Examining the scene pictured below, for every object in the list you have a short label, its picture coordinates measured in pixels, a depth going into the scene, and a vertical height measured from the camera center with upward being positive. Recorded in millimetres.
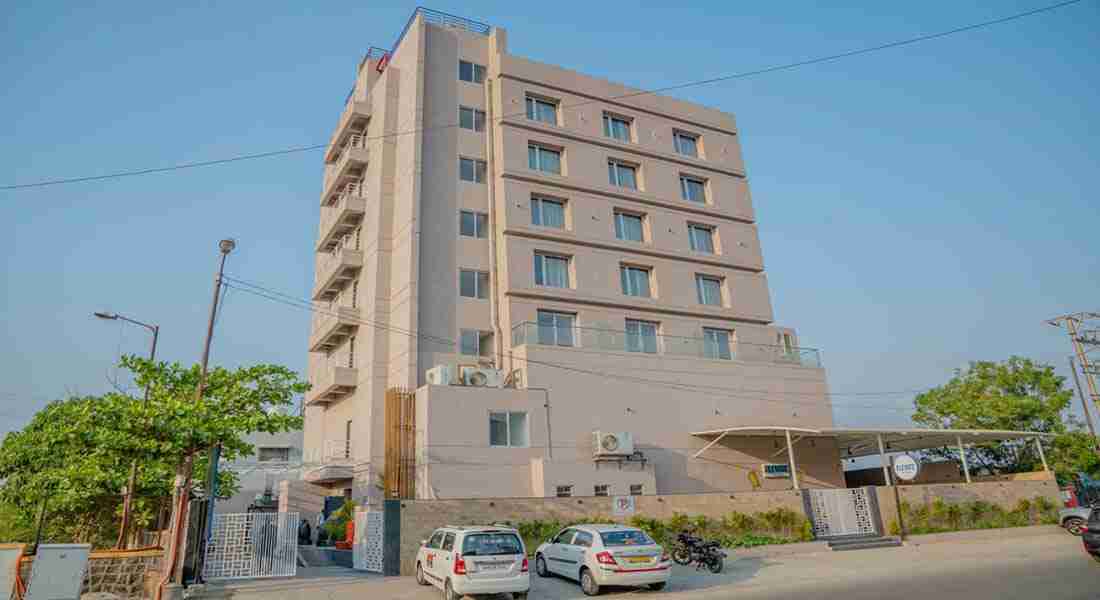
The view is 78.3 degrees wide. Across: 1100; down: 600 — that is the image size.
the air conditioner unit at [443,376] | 25406 +5559
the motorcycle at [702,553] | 18422 -1008
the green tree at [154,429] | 15992 +2719
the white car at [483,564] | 13883 -719
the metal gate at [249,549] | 18859 -230
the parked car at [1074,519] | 25000 -914
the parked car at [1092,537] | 15711 -1002
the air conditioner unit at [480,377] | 26047 +5558
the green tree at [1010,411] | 39938 +5074
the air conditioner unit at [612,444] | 26391 +2820
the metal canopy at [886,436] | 28062 +2839
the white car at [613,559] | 15008 -856
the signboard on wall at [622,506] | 21980 +402
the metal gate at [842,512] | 24938 -185
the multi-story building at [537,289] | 26891 +10663
